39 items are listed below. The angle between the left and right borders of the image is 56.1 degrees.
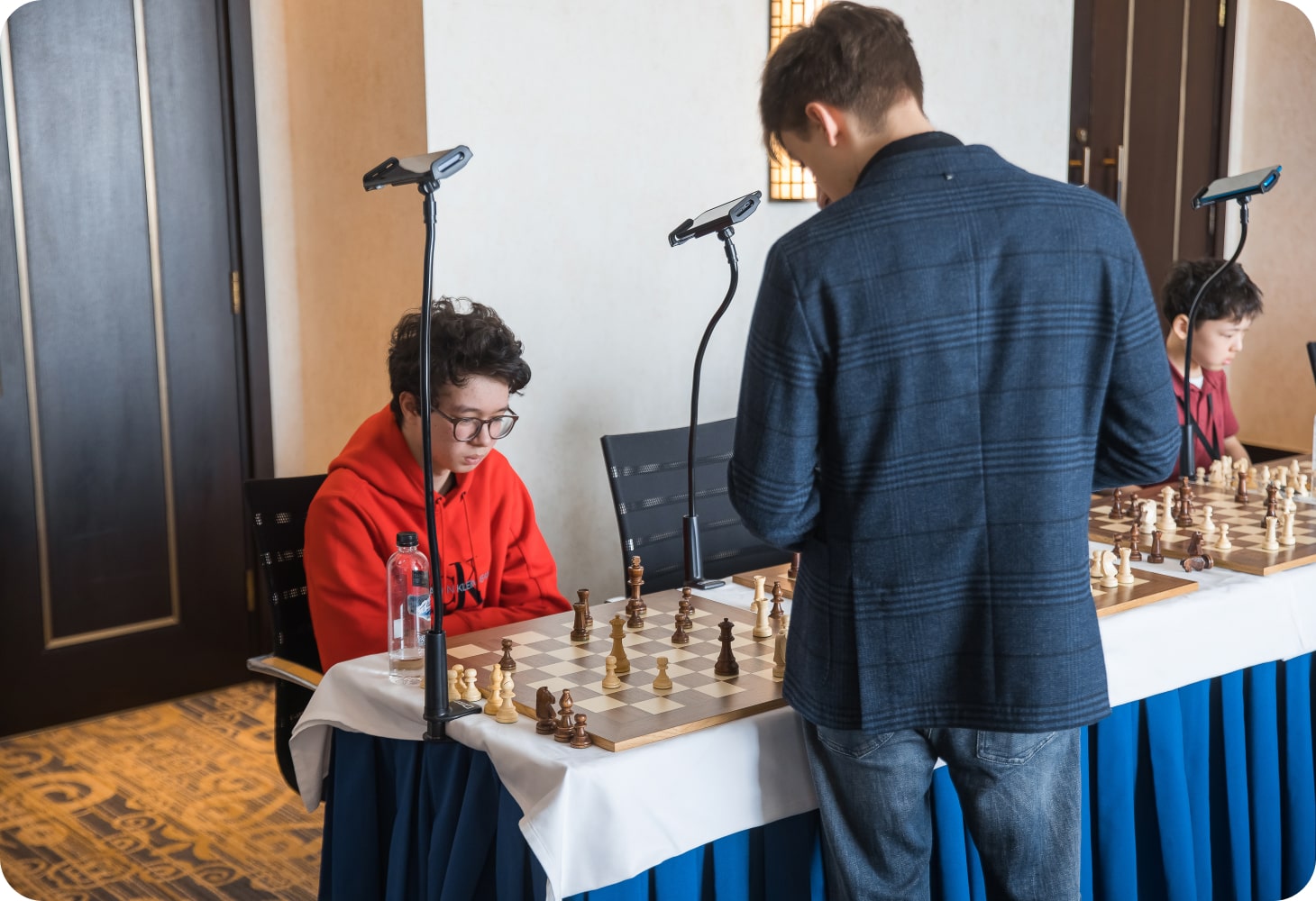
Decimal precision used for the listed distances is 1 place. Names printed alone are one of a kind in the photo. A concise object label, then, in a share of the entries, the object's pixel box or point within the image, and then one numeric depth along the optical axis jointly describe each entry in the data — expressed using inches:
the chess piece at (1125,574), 77.2
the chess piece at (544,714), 56.2
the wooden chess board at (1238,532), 82.9
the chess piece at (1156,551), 83.9
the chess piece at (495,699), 58.6
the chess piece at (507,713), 57.9
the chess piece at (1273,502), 90.7
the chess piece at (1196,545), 83.4
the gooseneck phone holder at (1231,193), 101.5
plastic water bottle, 65.0
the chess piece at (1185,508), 93.7
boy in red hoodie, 77.2
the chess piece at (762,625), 70.0
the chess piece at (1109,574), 76.2
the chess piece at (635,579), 77.7
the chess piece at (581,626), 71.1
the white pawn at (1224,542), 86.4
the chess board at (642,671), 56.8
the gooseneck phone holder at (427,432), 57.0
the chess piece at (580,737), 54.4
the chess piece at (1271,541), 86.1
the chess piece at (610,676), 61.7
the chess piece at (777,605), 71.9
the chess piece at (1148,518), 88.5
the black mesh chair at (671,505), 100.5
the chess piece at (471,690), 60.2
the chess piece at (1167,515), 92.6
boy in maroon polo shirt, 120.3
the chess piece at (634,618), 73.4
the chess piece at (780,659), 62.7
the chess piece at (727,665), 63.2
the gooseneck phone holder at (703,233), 83.0
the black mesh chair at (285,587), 84.0
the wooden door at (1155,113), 182.1
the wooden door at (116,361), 125.0
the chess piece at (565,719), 55.1
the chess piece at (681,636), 69.6
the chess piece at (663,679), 60.5
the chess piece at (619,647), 64.4
